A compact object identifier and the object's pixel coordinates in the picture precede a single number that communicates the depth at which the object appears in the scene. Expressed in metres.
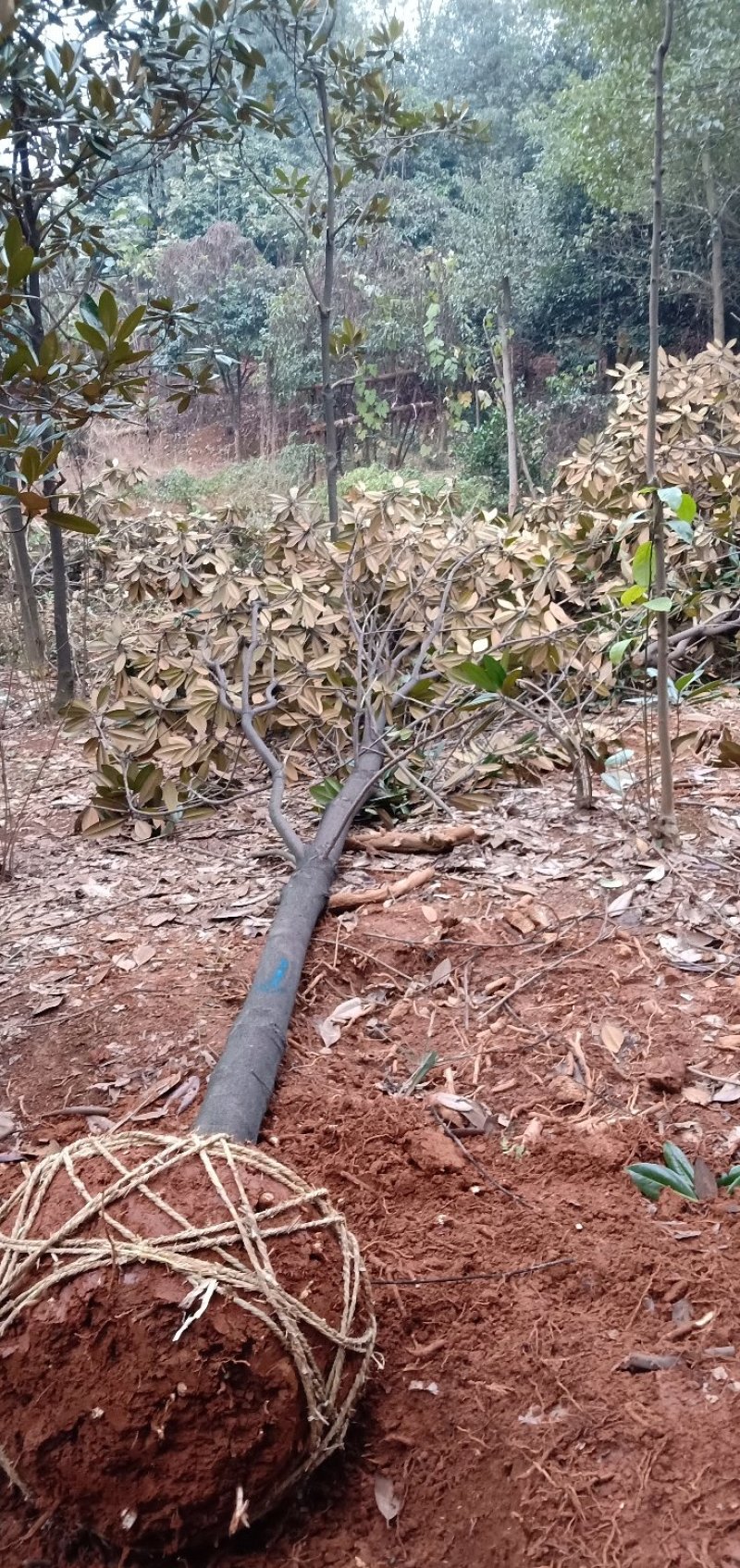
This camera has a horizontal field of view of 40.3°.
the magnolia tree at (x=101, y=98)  3.73
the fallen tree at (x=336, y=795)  1.89
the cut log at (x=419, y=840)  3.10
